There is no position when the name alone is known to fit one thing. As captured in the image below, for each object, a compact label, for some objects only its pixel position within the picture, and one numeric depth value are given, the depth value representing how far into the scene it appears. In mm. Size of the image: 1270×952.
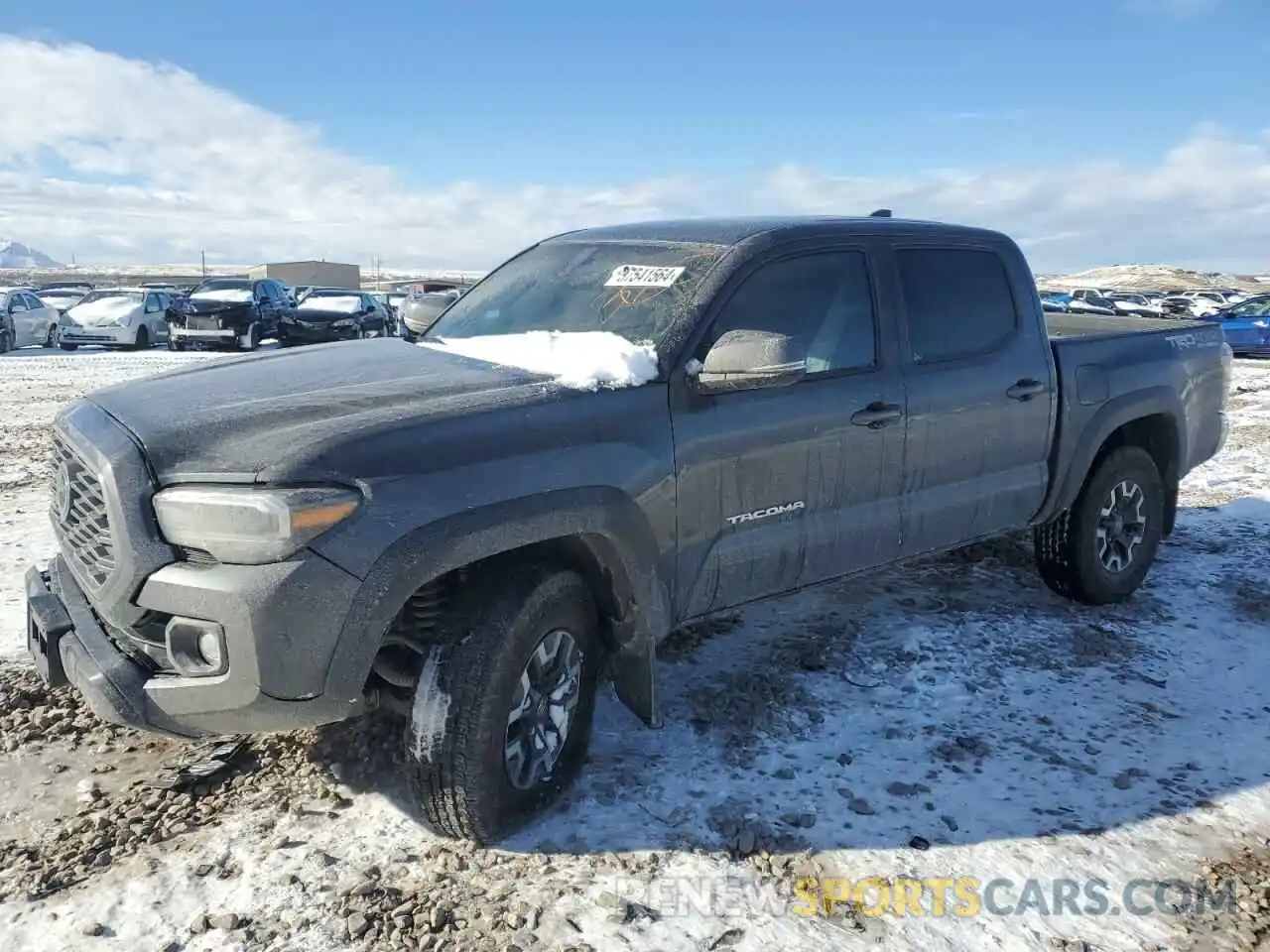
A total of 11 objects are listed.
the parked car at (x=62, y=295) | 33272
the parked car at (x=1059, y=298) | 29158
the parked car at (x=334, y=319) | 21891
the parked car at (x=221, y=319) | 20125
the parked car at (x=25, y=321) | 20016
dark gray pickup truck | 2500
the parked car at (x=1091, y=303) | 27484
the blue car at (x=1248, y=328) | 21562
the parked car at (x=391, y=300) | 25445
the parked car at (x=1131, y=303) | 28094
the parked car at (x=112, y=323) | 20297
